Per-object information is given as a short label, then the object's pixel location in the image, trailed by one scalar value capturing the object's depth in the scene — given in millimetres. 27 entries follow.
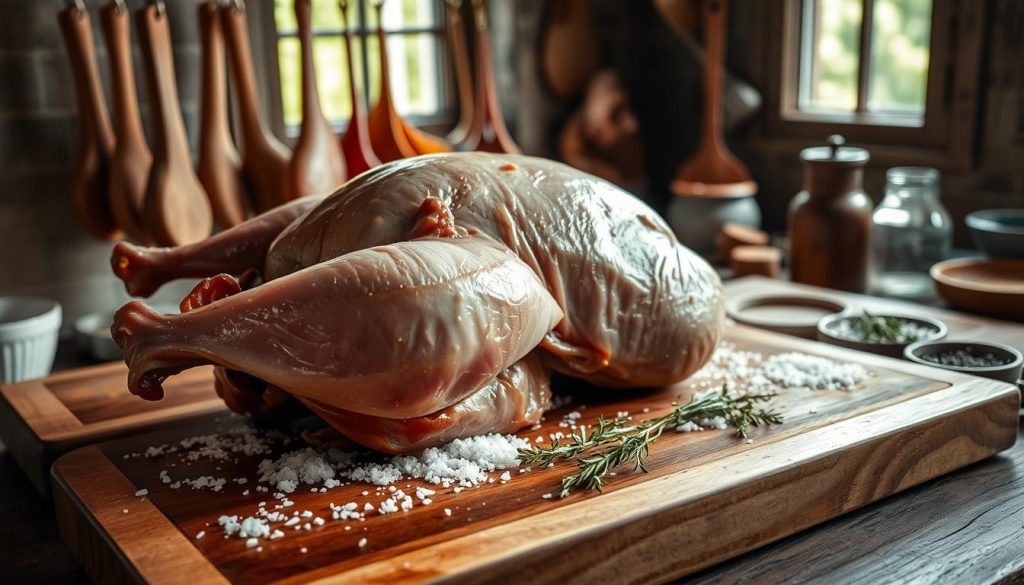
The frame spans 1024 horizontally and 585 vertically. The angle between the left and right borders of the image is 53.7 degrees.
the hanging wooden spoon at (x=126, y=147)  1646
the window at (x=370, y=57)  2131
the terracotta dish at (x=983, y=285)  1472
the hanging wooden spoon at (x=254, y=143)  1716
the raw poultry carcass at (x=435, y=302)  807
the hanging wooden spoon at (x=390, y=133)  1853
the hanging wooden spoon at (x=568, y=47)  2406
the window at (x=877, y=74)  1991
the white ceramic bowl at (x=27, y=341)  1381
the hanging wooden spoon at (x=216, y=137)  1698
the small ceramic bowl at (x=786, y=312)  1412
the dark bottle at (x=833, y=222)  1654
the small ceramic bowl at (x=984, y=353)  1139
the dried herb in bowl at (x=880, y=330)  1322
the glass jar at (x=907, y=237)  1738
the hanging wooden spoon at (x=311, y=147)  1673
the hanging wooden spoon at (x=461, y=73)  2094
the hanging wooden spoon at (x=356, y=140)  1777
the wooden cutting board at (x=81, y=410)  1040
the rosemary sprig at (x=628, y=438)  874
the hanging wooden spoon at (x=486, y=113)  2004
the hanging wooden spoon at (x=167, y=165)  1614
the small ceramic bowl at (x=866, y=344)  1274
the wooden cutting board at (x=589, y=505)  744
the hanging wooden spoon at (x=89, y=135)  1628
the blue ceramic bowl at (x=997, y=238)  1624
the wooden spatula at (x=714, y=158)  2176
